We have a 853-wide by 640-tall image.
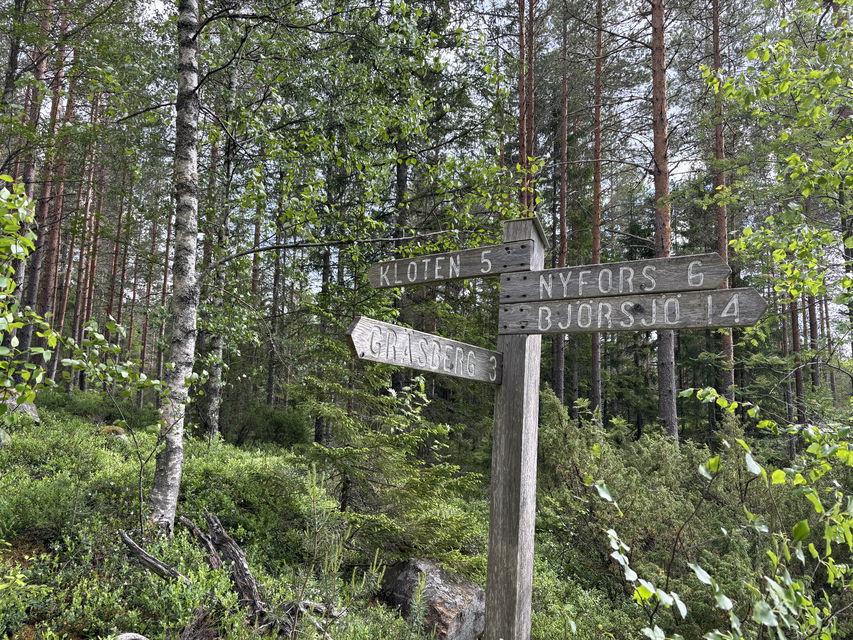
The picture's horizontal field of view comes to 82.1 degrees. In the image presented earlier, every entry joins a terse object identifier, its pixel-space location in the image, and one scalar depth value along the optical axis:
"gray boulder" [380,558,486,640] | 4.70
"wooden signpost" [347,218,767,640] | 2.45
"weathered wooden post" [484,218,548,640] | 2.71
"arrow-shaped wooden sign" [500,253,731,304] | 2.44
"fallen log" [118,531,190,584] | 3.70
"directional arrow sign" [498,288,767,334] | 2.31
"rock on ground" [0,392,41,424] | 10.61
